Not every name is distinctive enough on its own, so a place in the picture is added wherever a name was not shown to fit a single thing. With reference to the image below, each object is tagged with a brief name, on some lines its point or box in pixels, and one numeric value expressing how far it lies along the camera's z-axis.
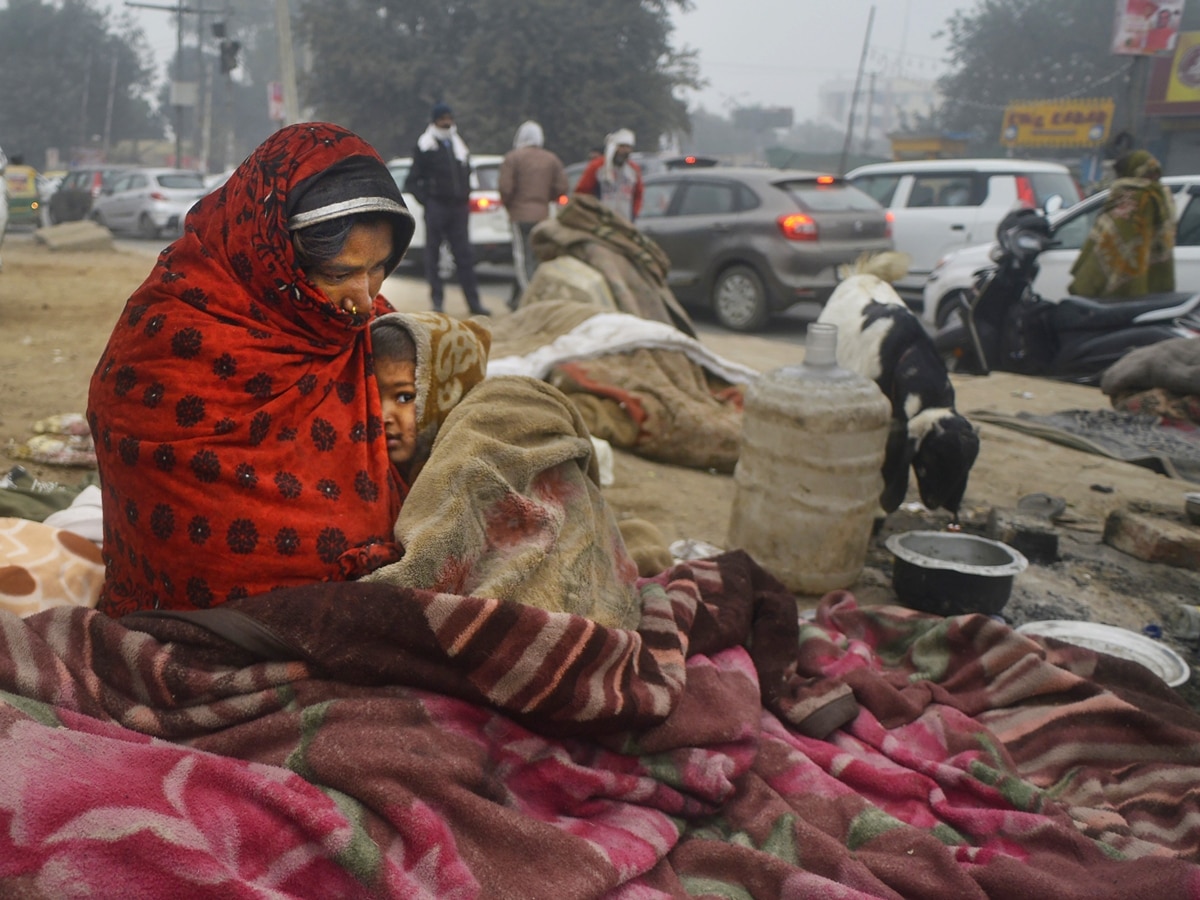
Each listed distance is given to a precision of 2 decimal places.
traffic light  21.91
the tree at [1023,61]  35.09
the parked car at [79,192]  20.20
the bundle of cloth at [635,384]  5.27
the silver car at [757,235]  9.54
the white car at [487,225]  11.99
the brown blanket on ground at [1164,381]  6.36
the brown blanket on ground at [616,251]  6.91
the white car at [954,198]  10.72
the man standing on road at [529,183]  9.49
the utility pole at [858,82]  35.24
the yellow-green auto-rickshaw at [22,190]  19.22
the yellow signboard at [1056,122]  32.25
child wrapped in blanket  1.96
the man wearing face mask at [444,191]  8.69
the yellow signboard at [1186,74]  25.19
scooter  7.44
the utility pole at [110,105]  45.53
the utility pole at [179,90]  33.91
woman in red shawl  1.85
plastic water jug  3.67
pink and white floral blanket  1.44
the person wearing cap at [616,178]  9.72
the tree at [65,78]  44.28
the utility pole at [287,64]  15.62
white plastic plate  3.00
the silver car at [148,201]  19.17
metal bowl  3.33
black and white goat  3.96
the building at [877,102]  93.27
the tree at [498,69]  26.33
